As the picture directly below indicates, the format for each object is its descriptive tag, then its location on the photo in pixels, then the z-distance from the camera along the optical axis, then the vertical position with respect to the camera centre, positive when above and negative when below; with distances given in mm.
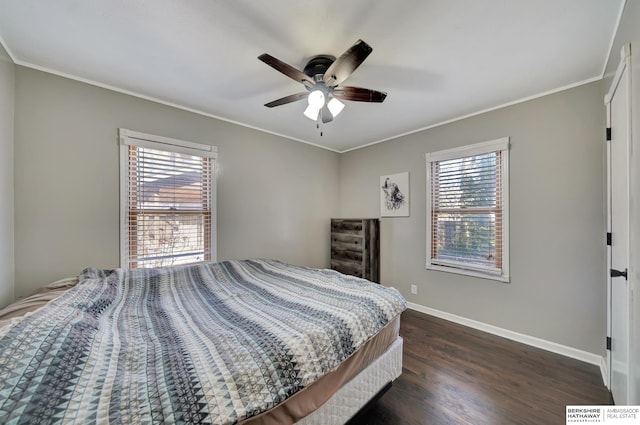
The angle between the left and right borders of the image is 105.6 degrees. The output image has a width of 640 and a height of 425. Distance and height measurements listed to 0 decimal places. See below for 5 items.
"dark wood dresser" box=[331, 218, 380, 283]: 3691 -546
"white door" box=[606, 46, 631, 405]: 1395 -133
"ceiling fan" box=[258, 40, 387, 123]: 1506 +945
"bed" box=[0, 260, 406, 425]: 761 -612
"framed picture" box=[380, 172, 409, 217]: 3541 +266
